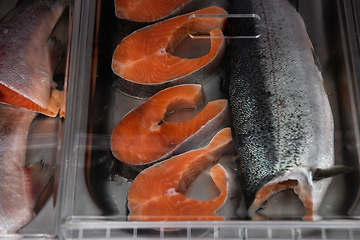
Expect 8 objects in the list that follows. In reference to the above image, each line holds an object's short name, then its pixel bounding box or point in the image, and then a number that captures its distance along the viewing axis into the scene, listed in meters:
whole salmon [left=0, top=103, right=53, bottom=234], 0.72
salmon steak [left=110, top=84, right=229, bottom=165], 0.74
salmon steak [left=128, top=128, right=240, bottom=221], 0.70
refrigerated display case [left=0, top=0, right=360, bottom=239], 0.67
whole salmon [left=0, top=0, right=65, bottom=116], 0.77
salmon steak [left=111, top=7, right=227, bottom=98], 0.77
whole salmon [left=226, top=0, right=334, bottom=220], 0.69
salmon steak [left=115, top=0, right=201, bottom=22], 0.82
